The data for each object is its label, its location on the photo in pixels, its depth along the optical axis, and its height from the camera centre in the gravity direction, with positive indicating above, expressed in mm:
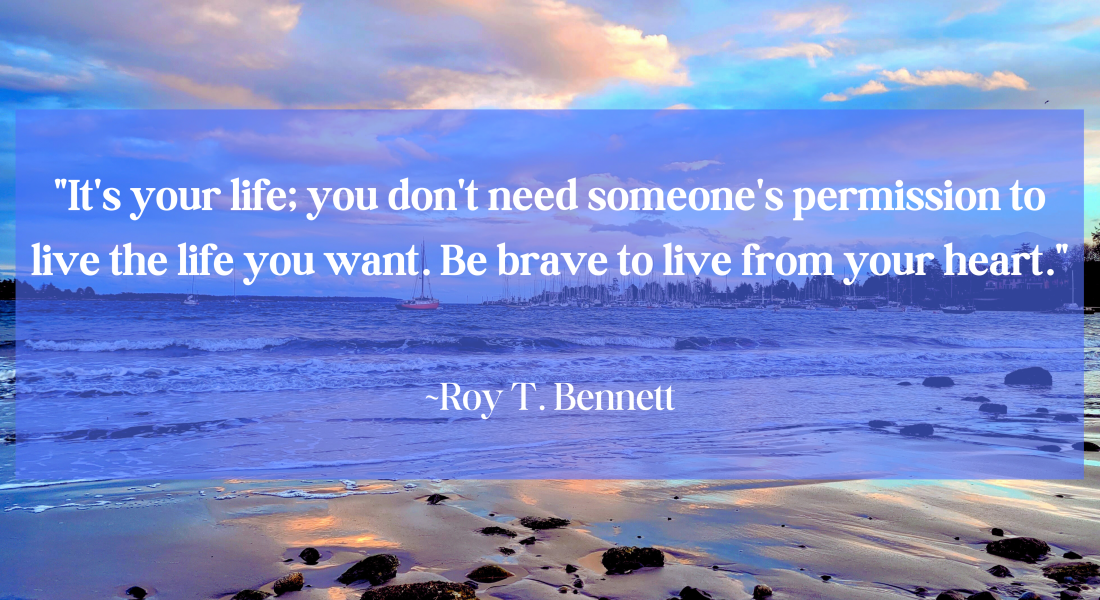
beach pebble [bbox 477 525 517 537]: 5306 -1964
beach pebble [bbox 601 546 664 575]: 4426 -1855
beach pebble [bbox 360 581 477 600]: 3822 -1785
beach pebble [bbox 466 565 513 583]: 4277 -1875
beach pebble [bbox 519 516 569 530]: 5508 -1976
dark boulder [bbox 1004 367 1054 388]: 17859 -2317
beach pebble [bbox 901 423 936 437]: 10367 -2221
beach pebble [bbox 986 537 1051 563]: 4695 -1900
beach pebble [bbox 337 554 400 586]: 4273 -1865
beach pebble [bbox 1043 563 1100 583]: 4215 -1868
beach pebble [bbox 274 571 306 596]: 4121 -1869
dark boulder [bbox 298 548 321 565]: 4660 -1904
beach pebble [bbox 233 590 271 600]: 4016 -1879
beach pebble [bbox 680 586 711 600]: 3900 -1833
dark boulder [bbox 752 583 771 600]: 3955 -1853
